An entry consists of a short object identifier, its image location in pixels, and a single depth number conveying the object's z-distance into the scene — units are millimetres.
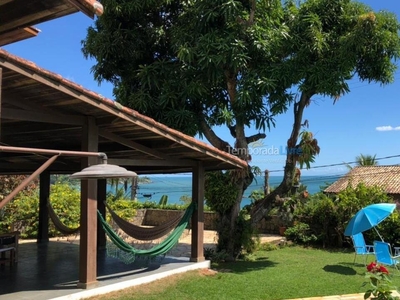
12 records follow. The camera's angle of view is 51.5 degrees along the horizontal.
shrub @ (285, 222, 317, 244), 13625
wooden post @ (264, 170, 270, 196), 20609
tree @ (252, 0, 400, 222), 9875
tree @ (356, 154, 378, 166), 29625
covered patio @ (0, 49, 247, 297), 5332
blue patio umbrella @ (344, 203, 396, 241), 8844
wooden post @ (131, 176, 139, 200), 25328
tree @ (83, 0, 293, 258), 9906
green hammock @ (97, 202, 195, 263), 7184
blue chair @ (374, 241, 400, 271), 8703
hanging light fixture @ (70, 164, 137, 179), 3965
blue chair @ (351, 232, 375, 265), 9718
